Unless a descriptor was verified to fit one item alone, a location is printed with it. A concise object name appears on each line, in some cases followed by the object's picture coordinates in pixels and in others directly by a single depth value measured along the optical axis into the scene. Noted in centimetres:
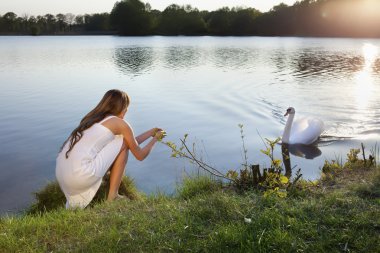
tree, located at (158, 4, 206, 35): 10050
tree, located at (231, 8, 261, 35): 9625
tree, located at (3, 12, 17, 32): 11018
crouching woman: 530
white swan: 1048
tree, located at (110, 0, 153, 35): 10650
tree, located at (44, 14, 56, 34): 11506
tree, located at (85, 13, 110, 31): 12244
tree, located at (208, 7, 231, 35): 9704
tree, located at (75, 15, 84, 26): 12631
